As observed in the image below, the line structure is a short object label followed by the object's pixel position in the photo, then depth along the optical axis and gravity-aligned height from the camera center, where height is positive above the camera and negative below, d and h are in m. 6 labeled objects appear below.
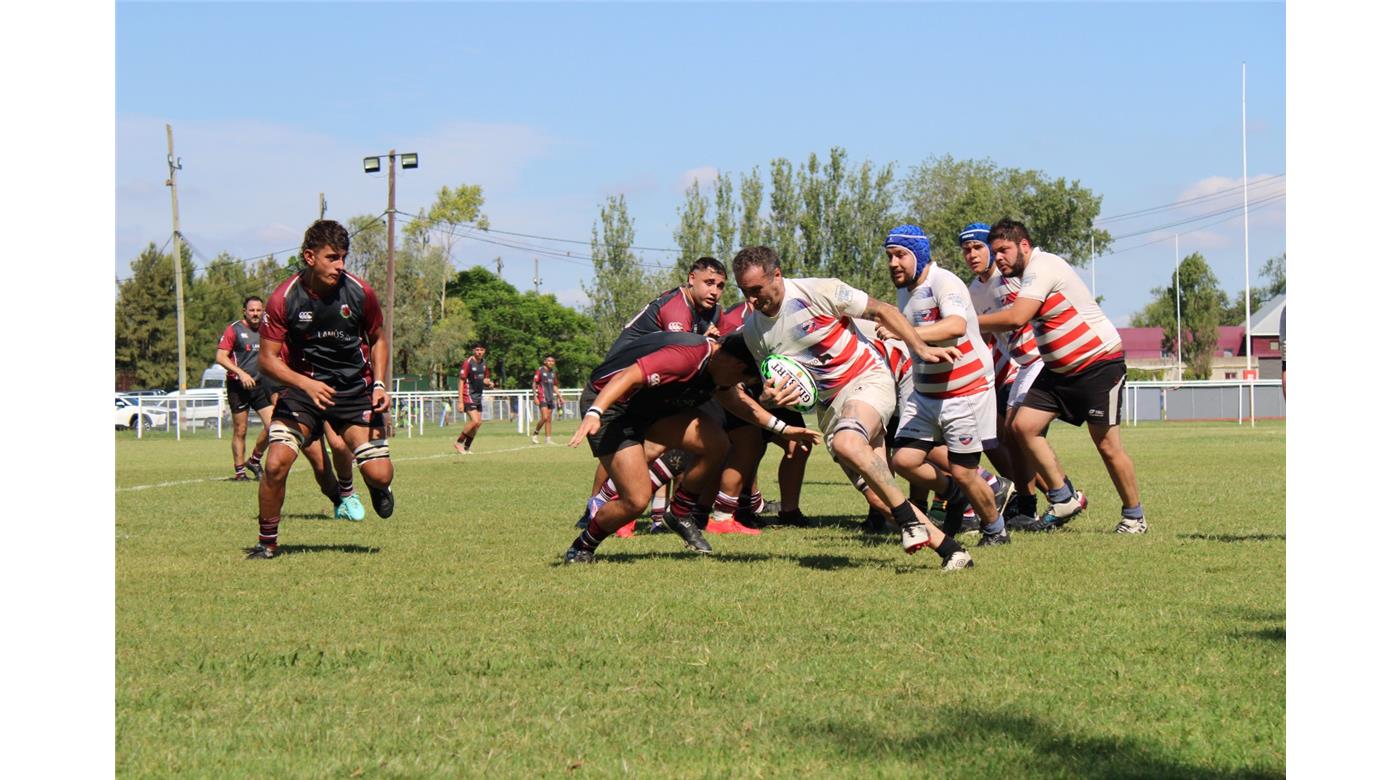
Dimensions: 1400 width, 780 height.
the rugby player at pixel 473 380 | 32.00 +0.14
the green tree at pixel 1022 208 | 79.62 +10.00
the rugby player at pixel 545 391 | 35.00 -0.13
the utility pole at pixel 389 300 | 42.47 +2.63
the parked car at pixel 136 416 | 45.53 -0.93
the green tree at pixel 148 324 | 77.69 +3.57
